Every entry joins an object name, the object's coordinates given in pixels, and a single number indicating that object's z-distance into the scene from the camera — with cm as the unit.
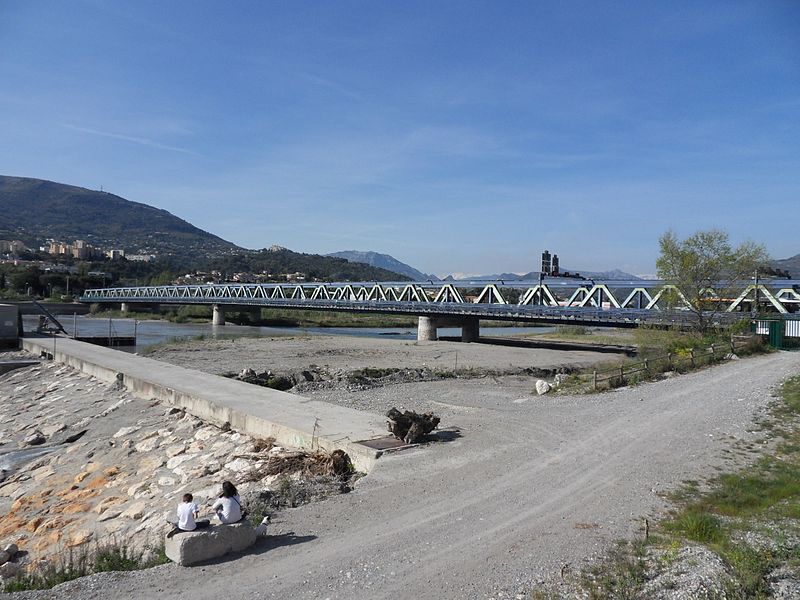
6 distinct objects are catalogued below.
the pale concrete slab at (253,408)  1229
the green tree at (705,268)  3061
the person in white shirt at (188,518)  725
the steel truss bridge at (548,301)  3347
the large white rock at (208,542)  691
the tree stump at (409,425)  1186
